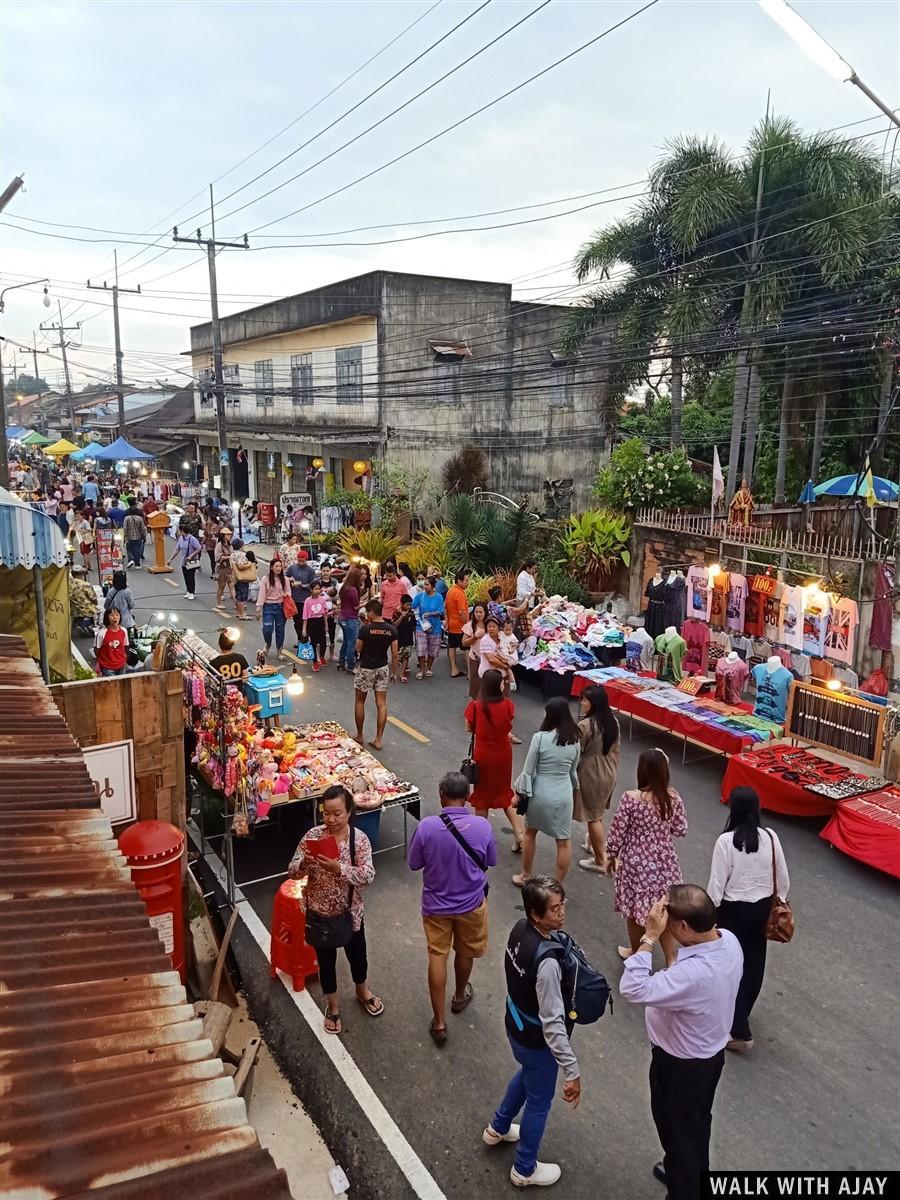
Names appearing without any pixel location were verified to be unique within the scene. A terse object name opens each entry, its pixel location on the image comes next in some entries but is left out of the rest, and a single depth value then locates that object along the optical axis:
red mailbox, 5.54
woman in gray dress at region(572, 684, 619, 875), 6.78
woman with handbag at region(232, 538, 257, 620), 16.53
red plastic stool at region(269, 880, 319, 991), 5.65
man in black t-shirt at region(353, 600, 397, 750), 9.70
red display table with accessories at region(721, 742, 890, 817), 7.90
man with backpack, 3.77
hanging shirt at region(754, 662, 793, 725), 9.89
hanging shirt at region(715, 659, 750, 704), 10.51
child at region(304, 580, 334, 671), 13.27
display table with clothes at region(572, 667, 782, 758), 9.12
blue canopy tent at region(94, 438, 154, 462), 29.33
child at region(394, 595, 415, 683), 12.69
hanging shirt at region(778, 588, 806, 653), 11.34
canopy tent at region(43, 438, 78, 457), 35.11
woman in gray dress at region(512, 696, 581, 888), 6.39
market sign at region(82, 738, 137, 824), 6.50
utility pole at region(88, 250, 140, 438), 37.56
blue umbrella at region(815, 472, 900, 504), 19.04
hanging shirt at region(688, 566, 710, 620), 12.78
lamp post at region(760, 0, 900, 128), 6.00
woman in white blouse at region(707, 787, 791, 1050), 4.74
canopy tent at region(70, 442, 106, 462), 29.72
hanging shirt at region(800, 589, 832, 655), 10.97
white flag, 15.42
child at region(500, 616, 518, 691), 10.51
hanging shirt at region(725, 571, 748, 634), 12.36
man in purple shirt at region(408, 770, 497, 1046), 4.95
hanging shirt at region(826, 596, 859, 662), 10.60
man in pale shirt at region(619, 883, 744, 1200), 3.55
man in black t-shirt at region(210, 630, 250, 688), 8.46
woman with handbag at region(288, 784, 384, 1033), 4.95
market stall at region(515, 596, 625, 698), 12.37
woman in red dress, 7.09
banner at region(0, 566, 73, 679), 8.38
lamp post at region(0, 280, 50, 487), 15.06
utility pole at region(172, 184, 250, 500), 26.69
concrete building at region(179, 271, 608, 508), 26.56
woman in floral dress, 5.38
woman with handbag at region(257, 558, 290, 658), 13.76
